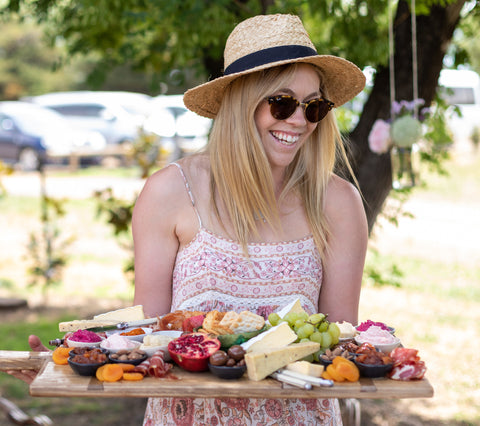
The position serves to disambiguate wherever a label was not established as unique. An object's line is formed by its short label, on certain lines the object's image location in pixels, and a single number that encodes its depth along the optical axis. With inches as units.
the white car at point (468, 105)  873.4
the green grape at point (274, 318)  105.6
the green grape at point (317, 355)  102.4
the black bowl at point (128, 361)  99.4
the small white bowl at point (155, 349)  101.8
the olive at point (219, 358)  99.0
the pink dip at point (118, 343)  102.3
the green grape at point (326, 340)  103.4
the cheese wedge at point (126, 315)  109.9
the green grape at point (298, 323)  104.5
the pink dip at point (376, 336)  104.4
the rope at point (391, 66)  147.2
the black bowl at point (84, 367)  98.8
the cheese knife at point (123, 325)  107.8
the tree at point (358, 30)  152.7
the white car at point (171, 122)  714.8
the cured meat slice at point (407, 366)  99.1
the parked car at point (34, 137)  745.7
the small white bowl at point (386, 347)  103.5
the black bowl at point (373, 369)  99.1
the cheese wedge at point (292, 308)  107.7
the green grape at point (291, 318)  105.2
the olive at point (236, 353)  99.8
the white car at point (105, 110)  821.2
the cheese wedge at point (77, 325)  107.0
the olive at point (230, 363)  98.9
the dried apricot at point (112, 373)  97.9
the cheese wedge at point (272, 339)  101.1
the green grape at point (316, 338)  103.4
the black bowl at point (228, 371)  98.4
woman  114.3
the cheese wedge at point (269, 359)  98.7
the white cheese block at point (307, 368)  99.0
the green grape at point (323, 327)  105.0
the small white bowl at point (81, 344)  103.5
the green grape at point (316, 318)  105.3
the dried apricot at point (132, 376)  98.1
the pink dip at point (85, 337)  104.1
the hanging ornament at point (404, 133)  142.9
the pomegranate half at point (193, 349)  100.1
